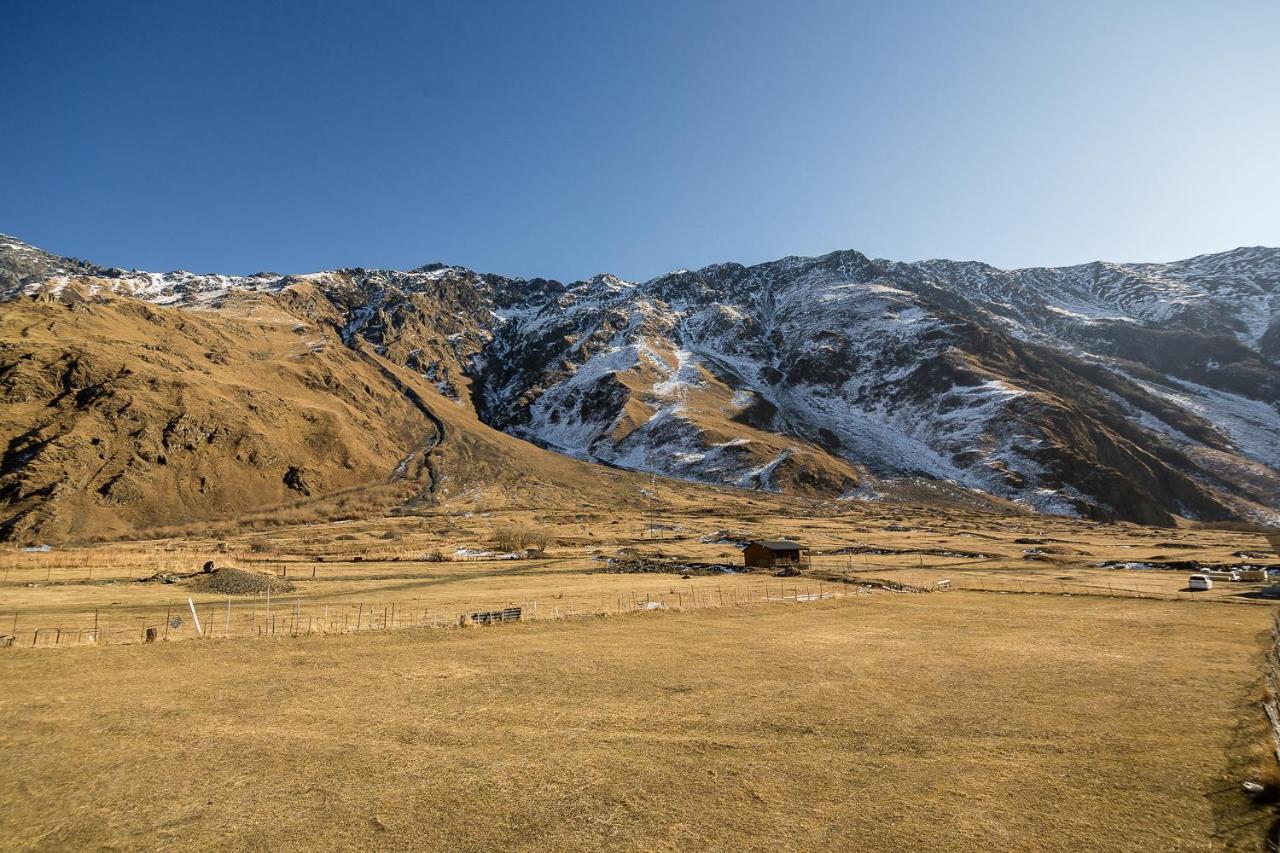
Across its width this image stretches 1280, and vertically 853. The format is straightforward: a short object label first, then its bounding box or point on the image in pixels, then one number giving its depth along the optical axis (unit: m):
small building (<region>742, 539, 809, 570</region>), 71.19
